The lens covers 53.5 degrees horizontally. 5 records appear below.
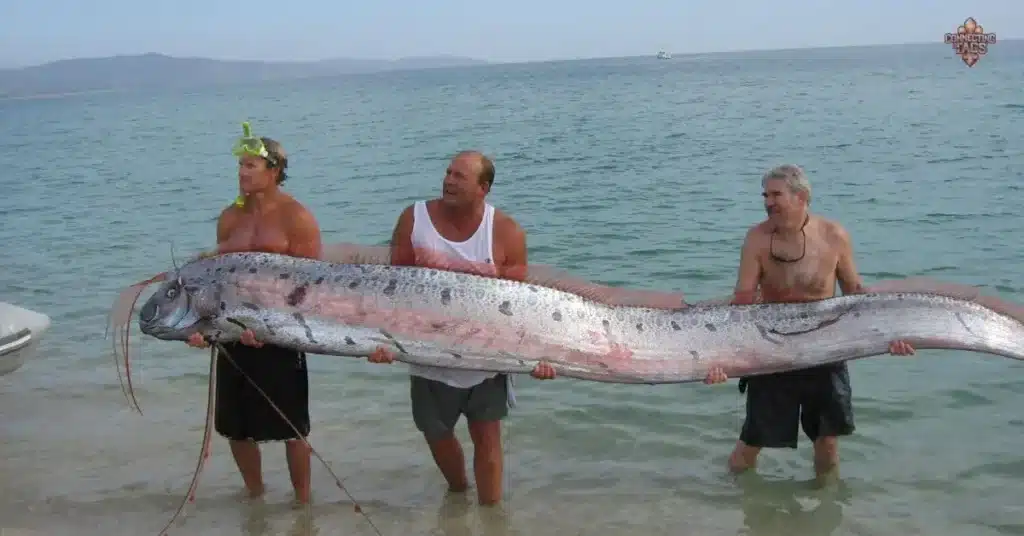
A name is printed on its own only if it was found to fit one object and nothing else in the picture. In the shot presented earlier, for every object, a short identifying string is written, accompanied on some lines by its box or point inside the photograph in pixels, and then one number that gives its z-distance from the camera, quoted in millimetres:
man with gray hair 5039
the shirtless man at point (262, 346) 4848
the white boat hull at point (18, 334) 6707
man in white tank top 4629
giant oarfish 4586
